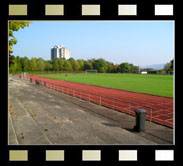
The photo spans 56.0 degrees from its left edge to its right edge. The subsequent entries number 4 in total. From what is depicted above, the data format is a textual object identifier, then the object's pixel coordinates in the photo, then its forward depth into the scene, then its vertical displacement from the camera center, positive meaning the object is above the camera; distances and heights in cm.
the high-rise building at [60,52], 17812 +2496
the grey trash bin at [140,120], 796 -208
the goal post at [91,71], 11159 +268
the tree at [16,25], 781 +239
